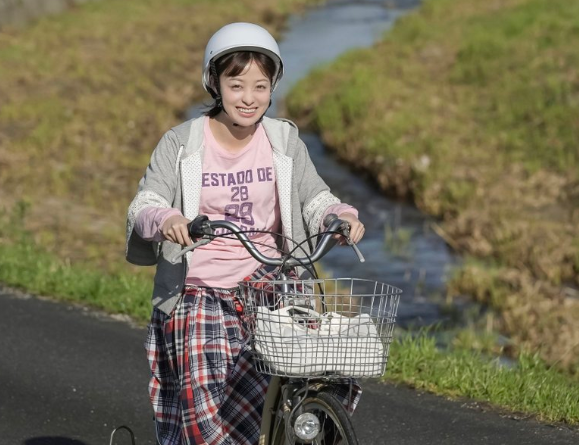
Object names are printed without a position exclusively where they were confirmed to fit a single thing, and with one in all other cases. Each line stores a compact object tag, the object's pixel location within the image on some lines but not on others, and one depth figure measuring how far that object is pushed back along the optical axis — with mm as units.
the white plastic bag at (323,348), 6486
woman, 7599
